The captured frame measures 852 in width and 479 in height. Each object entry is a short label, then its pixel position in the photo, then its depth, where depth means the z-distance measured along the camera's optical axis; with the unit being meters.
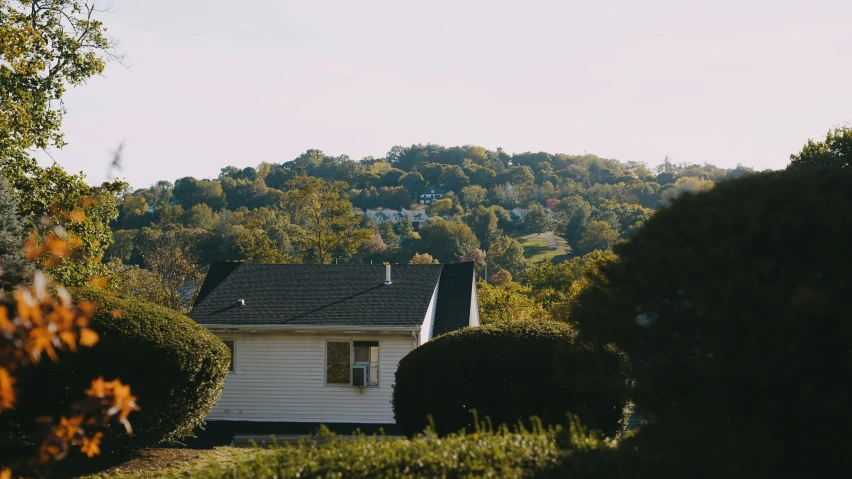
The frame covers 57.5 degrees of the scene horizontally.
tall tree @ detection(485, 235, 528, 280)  71.56
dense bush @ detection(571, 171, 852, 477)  5.83
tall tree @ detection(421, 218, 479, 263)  81.06
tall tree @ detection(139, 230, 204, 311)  42.86
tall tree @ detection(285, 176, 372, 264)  40.41
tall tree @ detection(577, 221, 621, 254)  83.12
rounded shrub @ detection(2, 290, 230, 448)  11.36
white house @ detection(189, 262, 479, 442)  19.38
